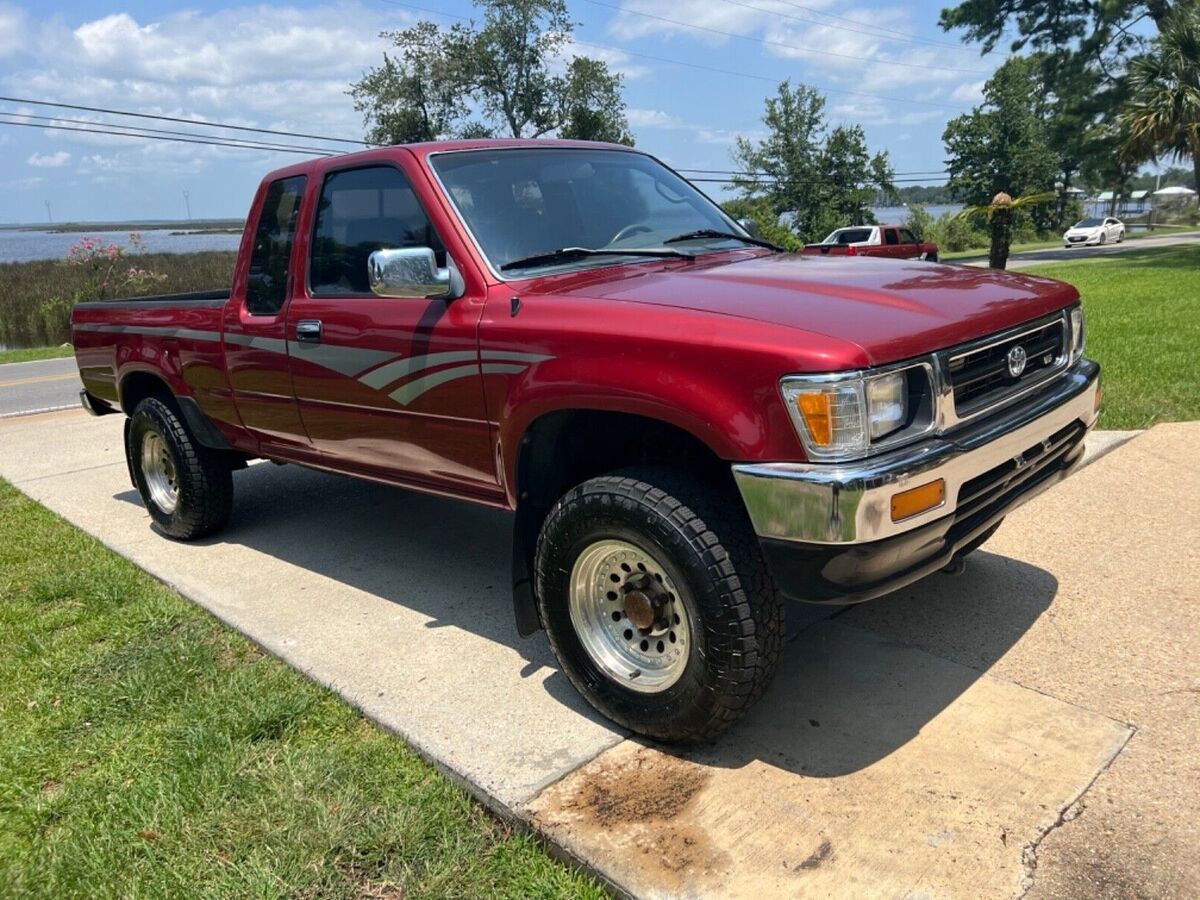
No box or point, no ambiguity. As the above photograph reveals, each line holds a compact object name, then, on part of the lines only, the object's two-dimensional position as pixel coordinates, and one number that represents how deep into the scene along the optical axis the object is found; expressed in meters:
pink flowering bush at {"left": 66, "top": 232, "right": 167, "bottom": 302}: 23.83
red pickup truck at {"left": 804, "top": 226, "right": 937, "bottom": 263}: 25.61
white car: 41.50
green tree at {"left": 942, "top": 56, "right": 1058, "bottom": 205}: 48.94
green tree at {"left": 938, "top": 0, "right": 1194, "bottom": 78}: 38.50
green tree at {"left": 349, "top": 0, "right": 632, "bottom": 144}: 46.16
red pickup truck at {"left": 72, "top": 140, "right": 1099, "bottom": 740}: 2.61
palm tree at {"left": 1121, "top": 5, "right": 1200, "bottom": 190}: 23.58
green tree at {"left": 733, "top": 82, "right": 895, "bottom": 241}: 48.16
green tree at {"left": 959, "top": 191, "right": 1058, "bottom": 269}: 25.02
